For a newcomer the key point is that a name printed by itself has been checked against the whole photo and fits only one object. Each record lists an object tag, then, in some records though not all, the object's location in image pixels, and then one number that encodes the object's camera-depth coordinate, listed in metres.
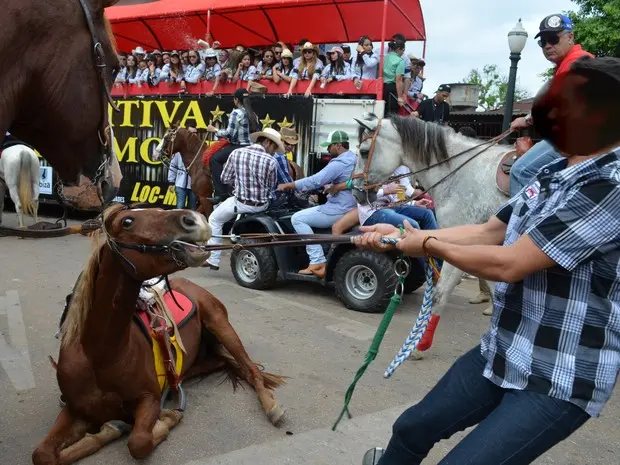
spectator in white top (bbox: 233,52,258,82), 11.41
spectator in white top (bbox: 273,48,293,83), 10.88
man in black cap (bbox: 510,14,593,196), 4.32
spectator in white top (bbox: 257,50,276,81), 11.24
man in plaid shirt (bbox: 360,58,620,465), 1.55
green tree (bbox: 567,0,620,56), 18.05
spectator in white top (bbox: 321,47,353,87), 10.34
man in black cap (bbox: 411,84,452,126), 9.78
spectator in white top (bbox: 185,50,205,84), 11.75
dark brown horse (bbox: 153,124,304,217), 9.95
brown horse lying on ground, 2.45
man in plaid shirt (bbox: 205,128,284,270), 6.95
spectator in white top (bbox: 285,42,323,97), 10.52
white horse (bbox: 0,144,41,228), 9.15
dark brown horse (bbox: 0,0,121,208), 1.90
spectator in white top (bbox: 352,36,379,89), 10.30
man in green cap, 6.37
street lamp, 9.48
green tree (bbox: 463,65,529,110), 47.94
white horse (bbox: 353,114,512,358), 5.47
